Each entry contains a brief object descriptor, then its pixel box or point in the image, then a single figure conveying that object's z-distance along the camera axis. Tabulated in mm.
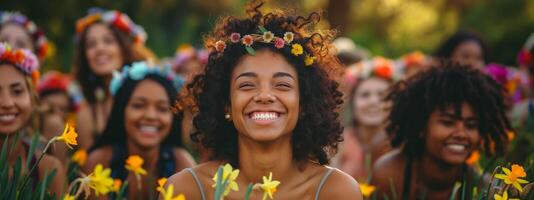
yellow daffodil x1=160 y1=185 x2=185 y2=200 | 2836
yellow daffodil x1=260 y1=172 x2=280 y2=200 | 3205
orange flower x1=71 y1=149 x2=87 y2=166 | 5304
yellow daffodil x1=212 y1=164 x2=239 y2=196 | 3209
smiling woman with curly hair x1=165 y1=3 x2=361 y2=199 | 4051
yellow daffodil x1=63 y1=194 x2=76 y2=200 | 3337
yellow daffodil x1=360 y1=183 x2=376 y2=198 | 4857
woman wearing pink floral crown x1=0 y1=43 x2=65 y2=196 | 4656
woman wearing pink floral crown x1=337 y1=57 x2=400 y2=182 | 7855
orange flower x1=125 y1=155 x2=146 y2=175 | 4473
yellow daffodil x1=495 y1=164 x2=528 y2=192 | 3719
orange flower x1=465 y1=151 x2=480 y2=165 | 5290
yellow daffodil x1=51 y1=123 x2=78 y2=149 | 3531
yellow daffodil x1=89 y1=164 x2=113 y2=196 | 3525
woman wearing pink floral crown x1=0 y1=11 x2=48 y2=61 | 7562
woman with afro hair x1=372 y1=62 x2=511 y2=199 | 5082
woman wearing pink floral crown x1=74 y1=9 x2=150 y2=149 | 7516
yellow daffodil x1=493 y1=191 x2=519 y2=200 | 3646
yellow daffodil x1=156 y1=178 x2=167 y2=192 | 3938
